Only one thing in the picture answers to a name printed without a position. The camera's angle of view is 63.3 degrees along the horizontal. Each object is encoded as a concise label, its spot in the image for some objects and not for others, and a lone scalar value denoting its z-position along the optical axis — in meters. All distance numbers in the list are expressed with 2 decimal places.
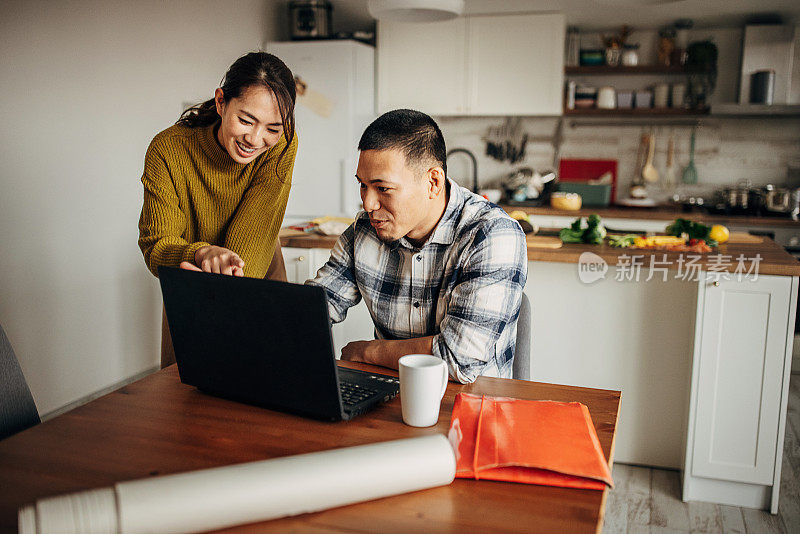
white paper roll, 0.71
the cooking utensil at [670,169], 4.69
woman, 1.60
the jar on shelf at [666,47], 4.52
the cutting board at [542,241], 2.48
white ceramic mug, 1.01
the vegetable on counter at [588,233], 2.58
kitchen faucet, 4.93
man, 1.36
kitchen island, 2.20
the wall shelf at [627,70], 4.52
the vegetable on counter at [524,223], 2.73
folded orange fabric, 0.88
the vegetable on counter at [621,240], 2.52
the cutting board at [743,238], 2.66
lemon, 2.54
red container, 4.83
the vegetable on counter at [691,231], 2.55
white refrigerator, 4.39
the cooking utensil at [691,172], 4.66
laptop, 0.97
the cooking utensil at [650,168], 4.68
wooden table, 0.80
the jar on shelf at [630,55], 4.55
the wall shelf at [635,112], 4.48
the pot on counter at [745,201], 4.19
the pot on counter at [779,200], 3.97
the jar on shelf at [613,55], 4.56
